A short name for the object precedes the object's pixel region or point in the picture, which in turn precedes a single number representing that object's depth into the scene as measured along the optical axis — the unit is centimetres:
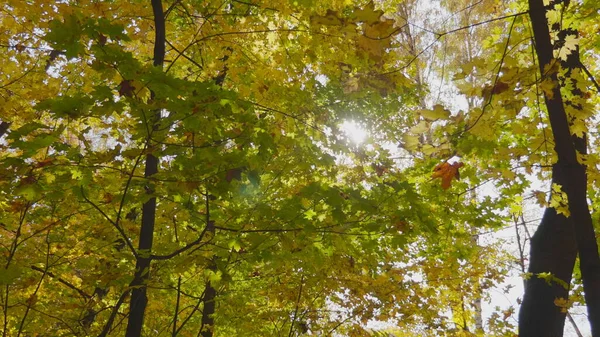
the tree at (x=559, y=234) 171
